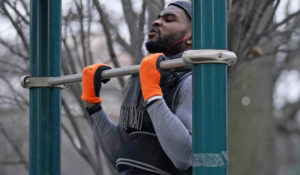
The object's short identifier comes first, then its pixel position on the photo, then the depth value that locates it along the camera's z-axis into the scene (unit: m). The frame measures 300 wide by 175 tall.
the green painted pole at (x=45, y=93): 5.64
